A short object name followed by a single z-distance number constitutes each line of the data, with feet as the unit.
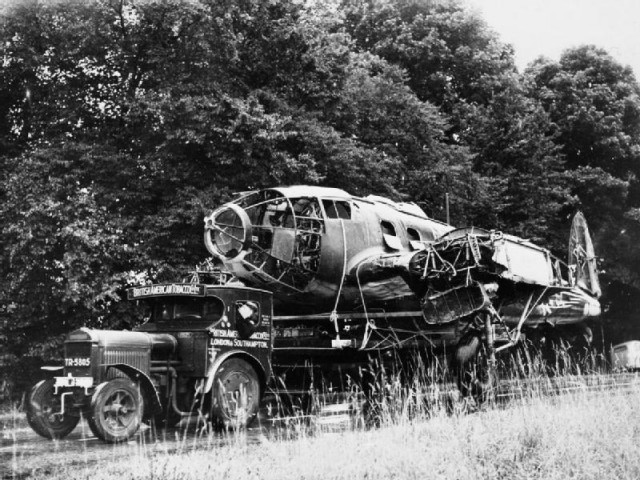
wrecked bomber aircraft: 48.44
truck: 37.09
